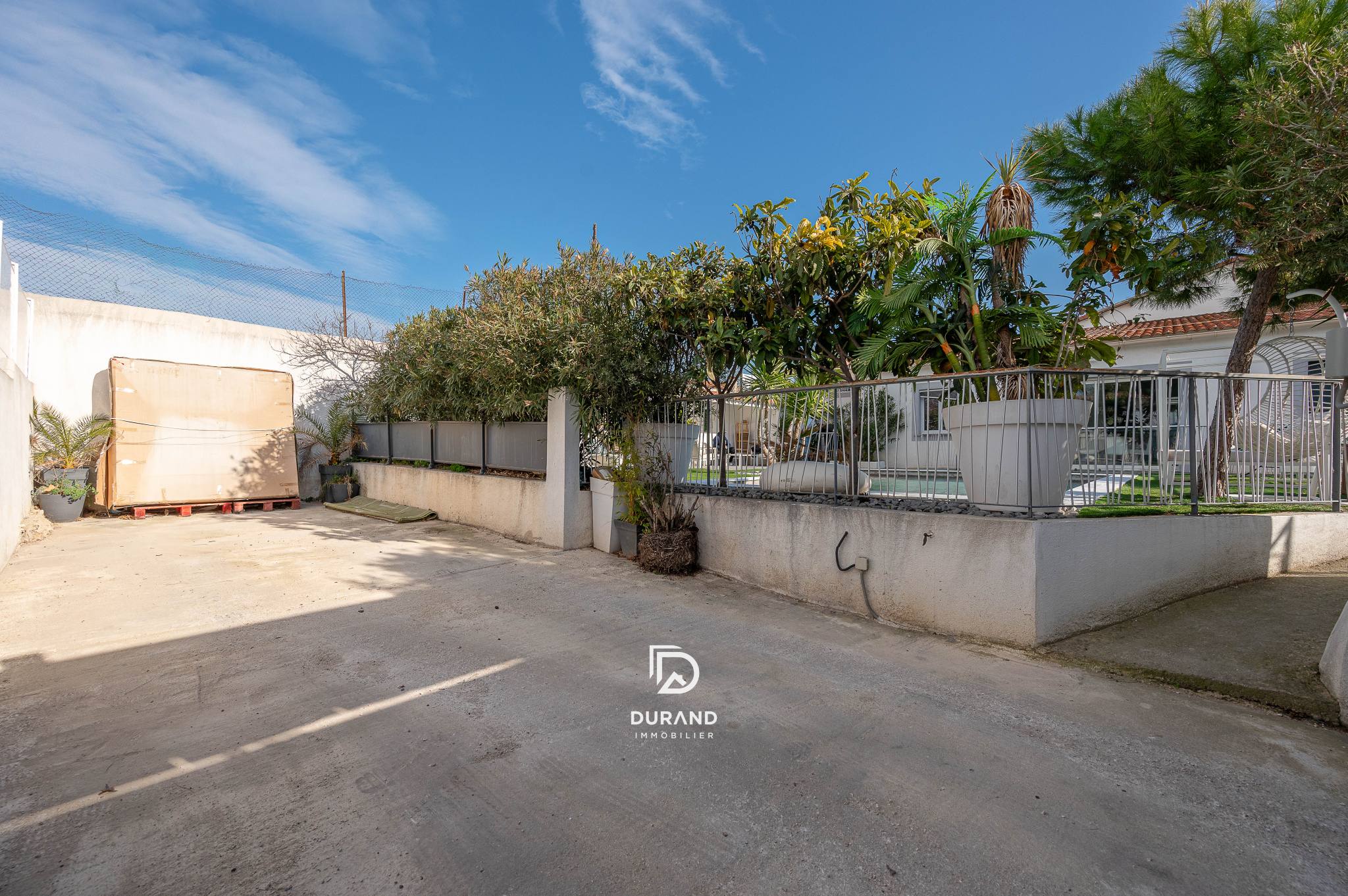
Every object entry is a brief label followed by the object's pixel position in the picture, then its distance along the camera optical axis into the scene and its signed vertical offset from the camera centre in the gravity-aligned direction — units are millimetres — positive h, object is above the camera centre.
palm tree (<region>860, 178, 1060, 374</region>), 4414 +1111
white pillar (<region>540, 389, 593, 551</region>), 6539 -492
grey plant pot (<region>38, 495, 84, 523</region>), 7875 -1010
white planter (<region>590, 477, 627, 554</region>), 6418 -829
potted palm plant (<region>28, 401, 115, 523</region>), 7934 -290
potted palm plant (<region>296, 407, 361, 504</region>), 11008 -83
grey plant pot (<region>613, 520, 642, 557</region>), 6102 -1081
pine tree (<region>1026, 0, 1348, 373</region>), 4855 +2967
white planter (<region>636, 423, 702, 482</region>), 6195 -47
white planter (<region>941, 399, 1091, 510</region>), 3781 -86
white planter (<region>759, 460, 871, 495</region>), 4934 -369
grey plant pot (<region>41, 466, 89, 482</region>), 8047 -578
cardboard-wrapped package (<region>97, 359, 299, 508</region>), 8703 -18
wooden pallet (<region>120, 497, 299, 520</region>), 8695 -1185
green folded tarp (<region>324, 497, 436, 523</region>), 8531 -1192
